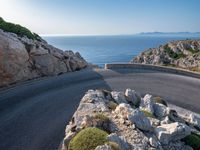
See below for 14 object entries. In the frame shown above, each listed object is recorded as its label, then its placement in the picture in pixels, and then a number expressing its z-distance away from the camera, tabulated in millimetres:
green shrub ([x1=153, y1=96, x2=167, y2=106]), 12916
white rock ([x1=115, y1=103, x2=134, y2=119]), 9170
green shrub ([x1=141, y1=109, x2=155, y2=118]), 10344
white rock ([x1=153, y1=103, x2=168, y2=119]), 11030
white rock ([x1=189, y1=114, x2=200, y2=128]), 11278
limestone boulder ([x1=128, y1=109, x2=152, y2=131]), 8669
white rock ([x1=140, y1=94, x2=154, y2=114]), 11177
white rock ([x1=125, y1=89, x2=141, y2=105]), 12141
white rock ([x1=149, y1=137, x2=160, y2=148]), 7876
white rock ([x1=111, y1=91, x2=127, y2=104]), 11616
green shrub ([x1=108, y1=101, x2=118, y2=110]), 10417
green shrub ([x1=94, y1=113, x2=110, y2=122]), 8497
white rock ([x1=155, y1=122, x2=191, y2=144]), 8423
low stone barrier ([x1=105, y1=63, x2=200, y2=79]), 20234
